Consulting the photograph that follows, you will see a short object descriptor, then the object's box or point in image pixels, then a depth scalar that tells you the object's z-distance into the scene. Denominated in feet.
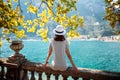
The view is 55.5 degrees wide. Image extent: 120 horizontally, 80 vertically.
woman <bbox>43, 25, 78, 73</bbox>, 8.91
